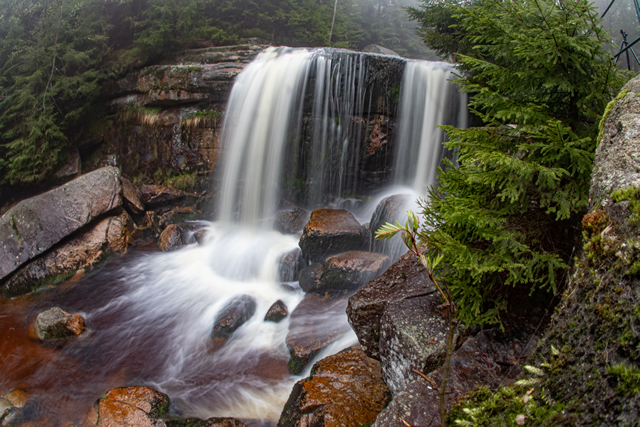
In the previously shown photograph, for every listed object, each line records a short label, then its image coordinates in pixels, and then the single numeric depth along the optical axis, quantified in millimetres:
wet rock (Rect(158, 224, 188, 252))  10359
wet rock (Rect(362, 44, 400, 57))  24344
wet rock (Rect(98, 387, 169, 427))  4602
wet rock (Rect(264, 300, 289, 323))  6918
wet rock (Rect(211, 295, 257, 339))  6680
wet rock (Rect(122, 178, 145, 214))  11344
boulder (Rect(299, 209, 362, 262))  8109
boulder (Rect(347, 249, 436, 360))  3771
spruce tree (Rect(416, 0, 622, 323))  2459
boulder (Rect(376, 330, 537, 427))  2252
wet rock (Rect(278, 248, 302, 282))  8469
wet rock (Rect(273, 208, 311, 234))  10523
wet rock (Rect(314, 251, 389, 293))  7320
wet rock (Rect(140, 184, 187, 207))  12062
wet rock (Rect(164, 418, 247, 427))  4434
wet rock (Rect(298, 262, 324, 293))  7673
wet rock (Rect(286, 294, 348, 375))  5715
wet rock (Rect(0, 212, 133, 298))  8750
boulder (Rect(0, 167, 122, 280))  9117
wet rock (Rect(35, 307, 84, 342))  6660
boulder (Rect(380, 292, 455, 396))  3004
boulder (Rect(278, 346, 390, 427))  3441
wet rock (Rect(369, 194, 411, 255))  7937
